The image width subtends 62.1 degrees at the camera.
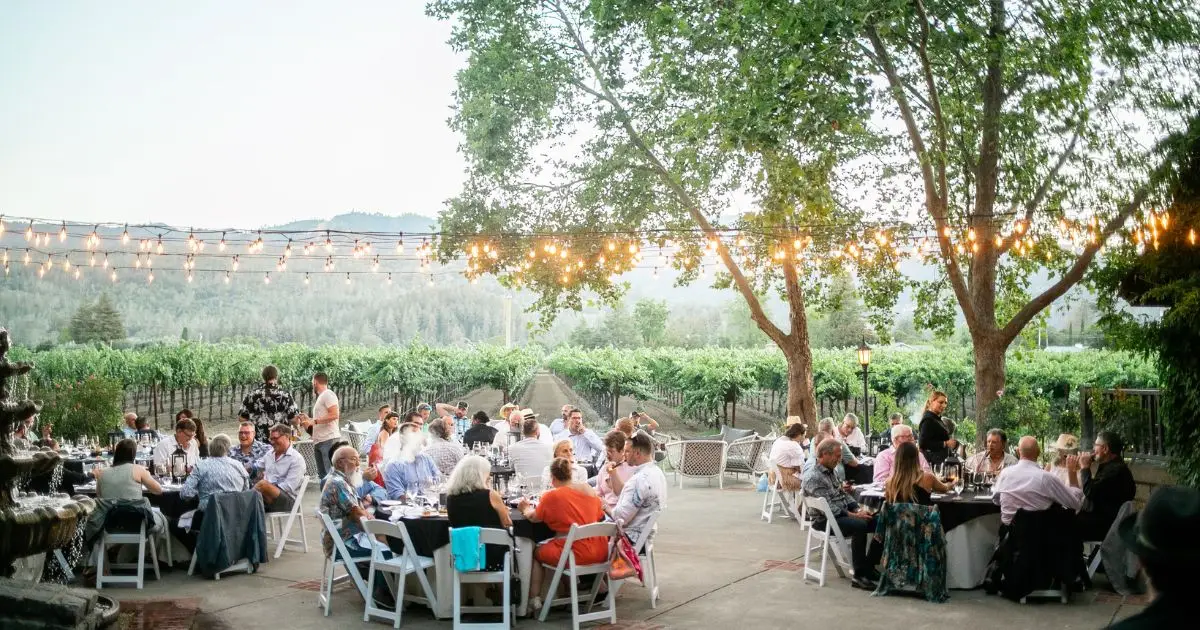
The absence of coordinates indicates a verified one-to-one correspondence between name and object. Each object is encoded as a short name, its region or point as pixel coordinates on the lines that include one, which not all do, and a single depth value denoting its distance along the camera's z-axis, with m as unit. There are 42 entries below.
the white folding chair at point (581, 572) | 6.11
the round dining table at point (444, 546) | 6.39
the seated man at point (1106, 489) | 7.16
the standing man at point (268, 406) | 10.69
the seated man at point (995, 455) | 8.30
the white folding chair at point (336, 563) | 6.46
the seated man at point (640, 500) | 6.62
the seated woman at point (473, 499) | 6.05
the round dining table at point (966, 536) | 7.32
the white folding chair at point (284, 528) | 8.48
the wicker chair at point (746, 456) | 14.02
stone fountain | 3.99
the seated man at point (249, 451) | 9.27
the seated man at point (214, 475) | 7.71
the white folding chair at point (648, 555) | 6.70
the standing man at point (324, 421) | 10.74
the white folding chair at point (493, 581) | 6.04
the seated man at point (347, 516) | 6.73
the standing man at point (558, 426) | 12.63
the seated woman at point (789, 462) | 9.83
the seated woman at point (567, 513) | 6.30
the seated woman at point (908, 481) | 6.89
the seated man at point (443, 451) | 8.84
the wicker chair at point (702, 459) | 13.55
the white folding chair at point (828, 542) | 7.26
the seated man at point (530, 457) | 9.42
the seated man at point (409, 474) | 7.60
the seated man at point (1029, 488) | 6.85
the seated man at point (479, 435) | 11.61
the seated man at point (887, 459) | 8.74
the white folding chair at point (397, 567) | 6.20
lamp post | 15.22
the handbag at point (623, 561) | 6.35
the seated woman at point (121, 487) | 7.19
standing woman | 10.22
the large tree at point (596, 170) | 16.83
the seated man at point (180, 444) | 8.98
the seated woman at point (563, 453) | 7.12
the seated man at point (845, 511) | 7.32
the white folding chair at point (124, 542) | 7.16
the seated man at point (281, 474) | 8.50
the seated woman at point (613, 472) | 7.52
